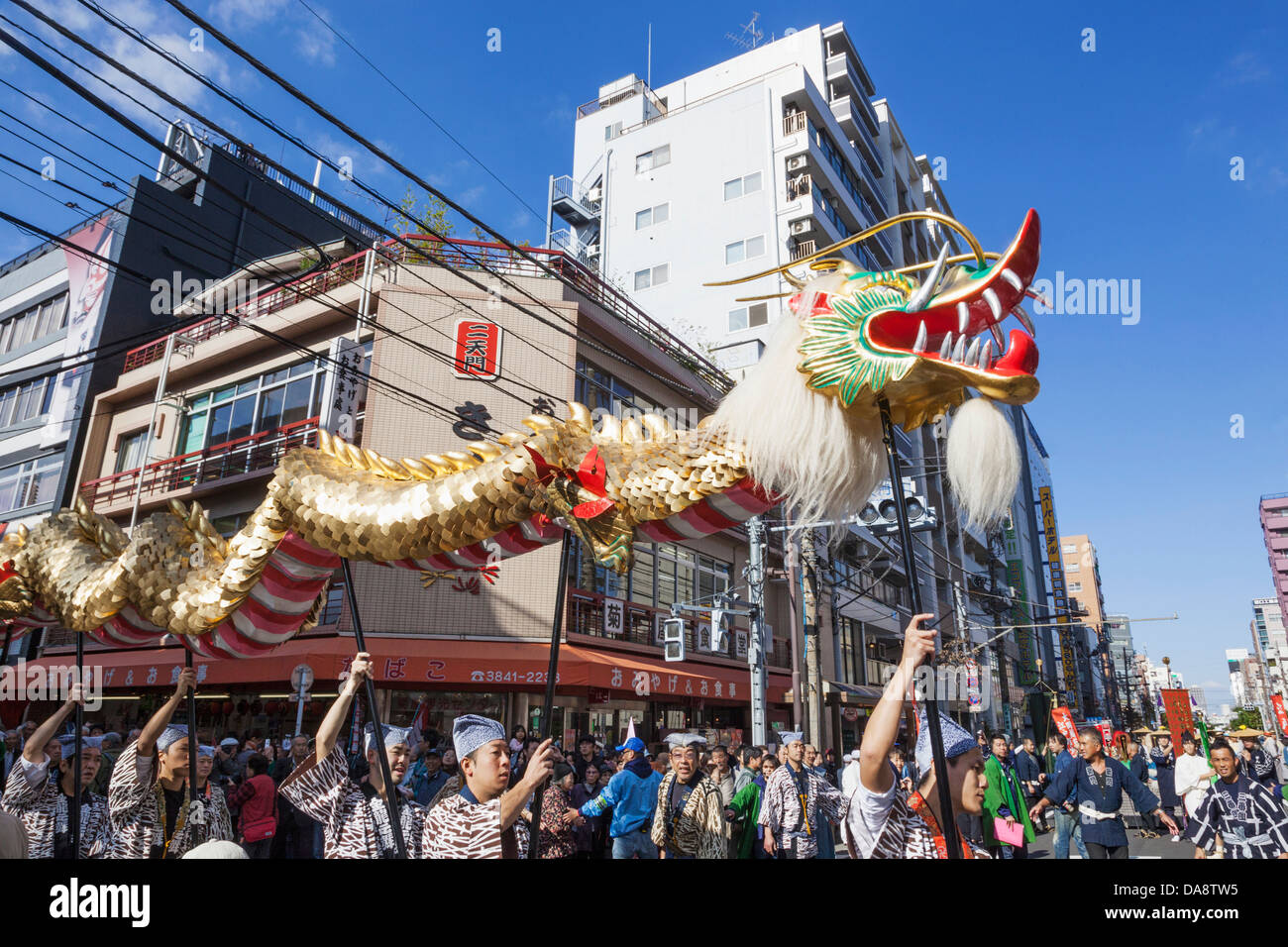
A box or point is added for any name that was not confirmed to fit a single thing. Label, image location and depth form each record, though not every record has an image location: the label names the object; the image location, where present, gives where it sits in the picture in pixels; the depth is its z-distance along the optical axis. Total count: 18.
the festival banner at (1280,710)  18.42
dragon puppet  2.80
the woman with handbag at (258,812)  6.87
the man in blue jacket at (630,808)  6.32
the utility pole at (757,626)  12.71
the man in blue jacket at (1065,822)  8.12
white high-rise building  28.97
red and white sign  15.92
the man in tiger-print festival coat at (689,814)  6.17
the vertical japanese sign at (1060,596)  55.25
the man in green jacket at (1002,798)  7.64
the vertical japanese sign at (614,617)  16.62
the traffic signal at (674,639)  12.52
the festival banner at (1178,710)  15.93
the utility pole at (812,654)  14.17
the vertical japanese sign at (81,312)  21.62
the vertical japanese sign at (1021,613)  48.59
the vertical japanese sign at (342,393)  15.09
